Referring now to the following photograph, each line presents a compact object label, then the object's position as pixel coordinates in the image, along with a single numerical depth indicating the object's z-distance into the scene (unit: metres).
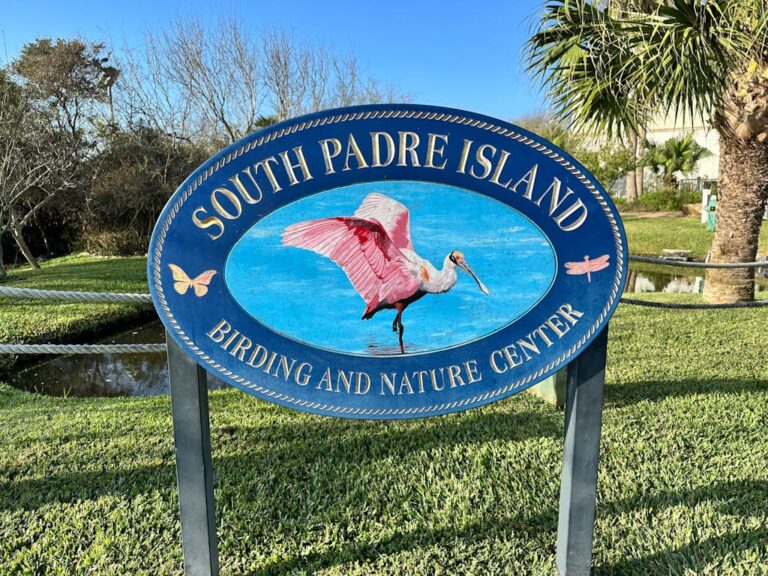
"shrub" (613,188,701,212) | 21.80
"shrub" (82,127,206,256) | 16.55
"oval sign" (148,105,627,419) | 1.35
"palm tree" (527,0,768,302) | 4.31
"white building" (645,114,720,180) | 29.20
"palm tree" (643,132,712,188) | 25.02
